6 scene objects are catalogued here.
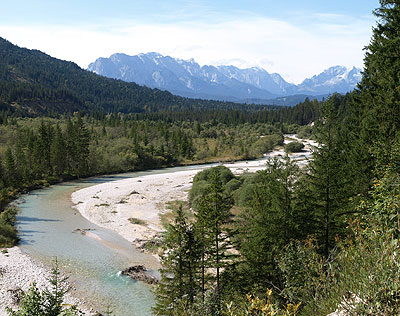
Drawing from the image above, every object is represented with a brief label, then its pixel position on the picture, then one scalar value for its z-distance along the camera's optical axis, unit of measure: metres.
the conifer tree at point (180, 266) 19.36
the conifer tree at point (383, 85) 22.61
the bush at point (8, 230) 35.22
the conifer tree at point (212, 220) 20.45
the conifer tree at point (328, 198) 21.52
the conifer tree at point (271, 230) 20.53
